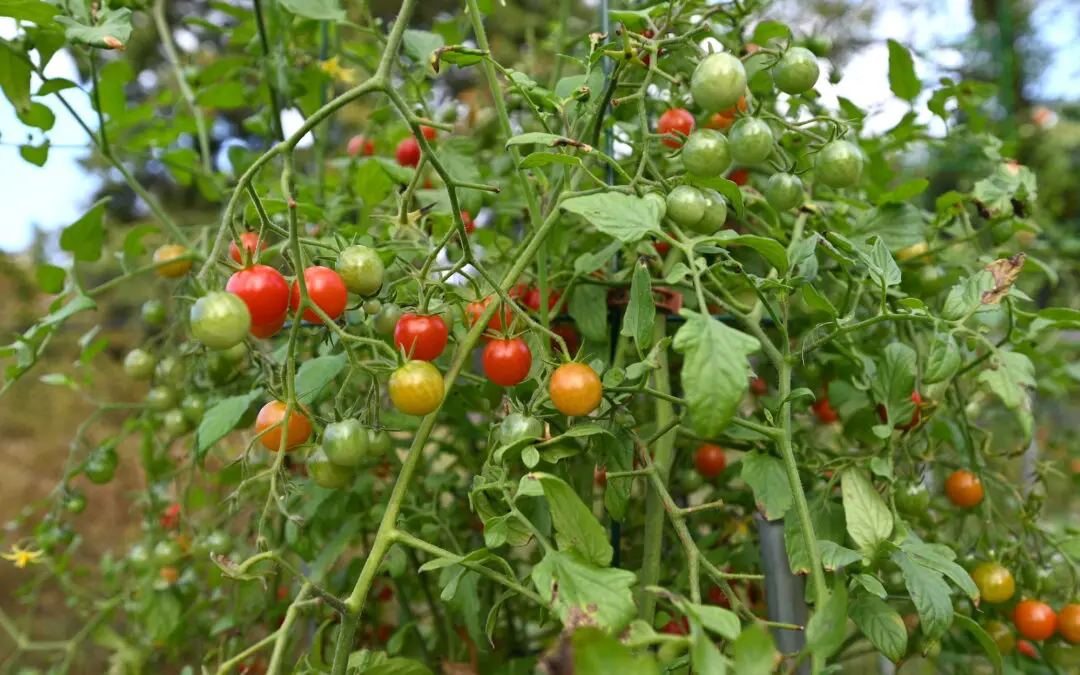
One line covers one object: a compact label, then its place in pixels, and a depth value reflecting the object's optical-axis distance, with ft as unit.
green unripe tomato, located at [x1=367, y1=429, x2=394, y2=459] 1.98
